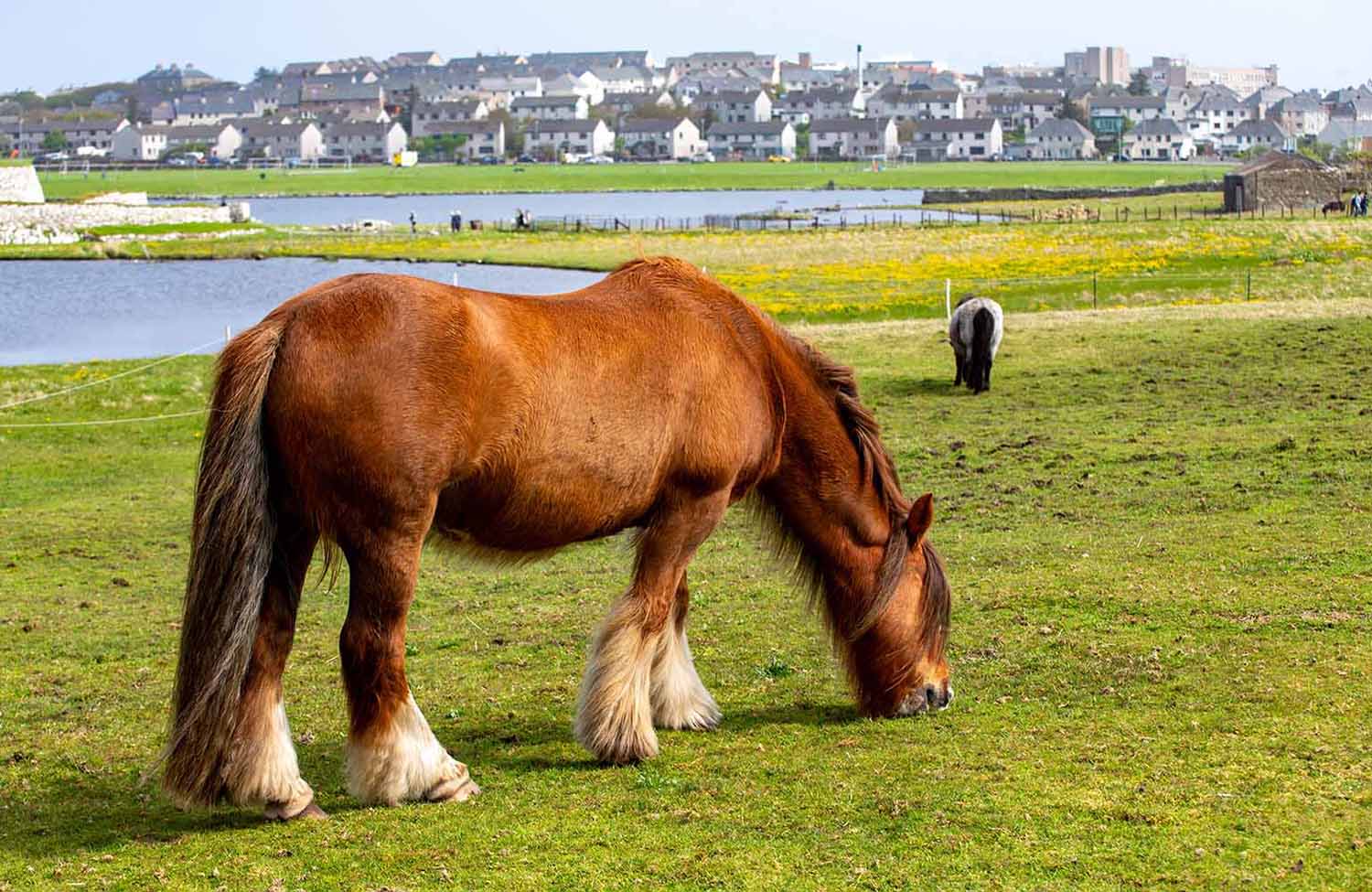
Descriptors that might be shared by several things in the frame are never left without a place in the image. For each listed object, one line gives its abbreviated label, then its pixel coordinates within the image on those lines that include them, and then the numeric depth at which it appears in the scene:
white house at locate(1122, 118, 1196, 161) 190.62
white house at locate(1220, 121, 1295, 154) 191.07
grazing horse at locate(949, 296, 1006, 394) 20.11
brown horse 5.70
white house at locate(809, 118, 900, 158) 192.88
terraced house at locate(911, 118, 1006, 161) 193.62
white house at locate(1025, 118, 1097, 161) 189.88
